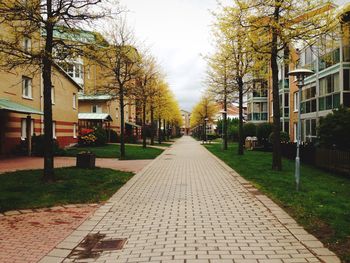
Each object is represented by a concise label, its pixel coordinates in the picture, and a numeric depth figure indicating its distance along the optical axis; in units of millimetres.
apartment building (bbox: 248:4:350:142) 15209
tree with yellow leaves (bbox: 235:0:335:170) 13062
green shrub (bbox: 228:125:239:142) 51369
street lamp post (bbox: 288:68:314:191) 9883
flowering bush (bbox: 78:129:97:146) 31528
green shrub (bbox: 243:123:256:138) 38062
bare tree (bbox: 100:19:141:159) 20922
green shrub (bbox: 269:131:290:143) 27084
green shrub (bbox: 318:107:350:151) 14655
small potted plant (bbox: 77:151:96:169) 14961
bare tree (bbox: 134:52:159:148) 30156
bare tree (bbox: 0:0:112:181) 10078
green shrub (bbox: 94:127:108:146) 33125
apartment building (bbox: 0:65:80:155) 20266
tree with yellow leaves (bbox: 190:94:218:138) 61231
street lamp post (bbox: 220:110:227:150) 30623
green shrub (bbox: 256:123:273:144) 28688
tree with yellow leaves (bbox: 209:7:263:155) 21453
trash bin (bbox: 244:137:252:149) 31344
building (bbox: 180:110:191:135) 176150
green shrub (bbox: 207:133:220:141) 71512
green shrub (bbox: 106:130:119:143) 42844
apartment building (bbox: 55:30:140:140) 11786
